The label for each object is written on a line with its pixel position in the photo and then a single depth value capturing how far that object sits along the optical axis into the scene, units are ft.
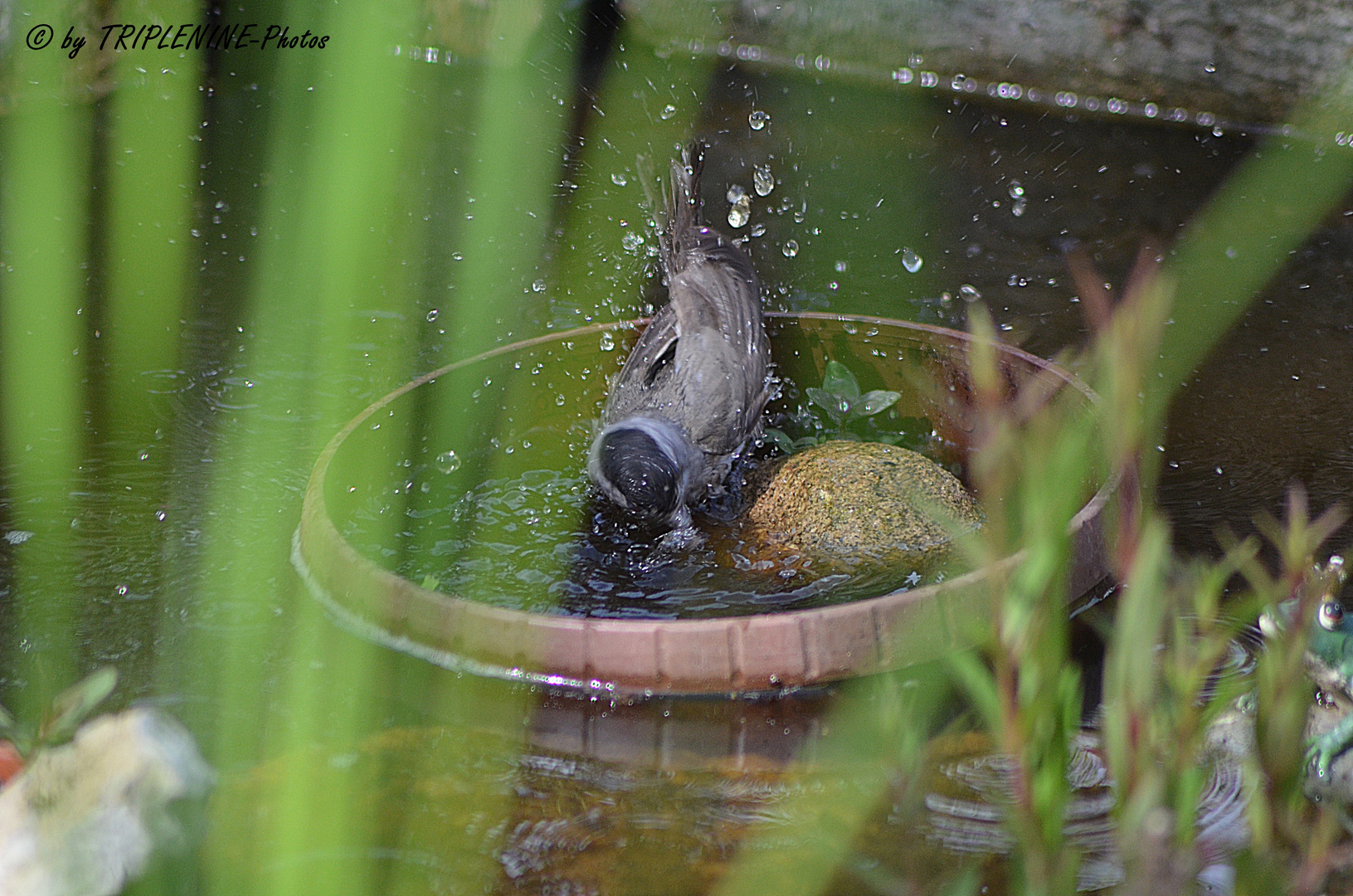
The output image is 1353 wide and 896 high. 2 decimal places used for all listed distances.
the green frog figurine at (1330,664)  9.84
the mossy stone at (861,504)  15.97
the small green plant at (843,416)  19.01
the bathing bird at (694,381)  17.42
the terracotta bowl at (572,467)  12.40
